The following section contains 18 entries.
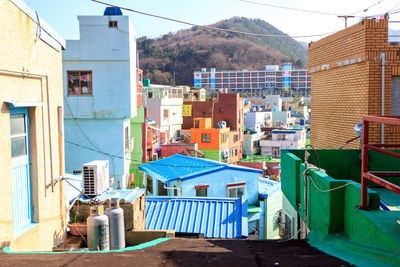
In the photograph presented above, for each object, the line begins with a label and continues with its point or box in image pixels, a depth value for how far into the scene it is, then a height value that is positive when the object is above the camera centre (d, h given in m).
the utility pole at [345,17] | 10.75 +2.49
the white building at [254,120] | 65.28 -2.10
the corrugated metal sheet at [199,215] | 10.41 -3.06
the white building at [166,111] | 43.09 -0.26
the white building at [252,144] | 55.12 -5.11
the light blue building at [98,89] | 18.95 +0.98
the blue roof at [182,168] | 16.74 -2.73
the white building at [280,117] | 73.56 -1.79
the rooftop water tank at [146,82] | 44.91 +3.03
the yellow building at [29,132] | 4.81 -0.32
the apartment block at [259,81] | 137.12 +9.56
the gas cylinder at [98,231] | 5.98 -1.87
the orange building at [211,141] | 42.06 -3.54
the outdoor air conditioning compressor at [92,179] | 7.86 -1.40
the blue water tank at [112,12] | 19.81 +4.96
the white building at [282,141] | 51.88 -4.60
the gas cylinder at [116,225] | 6.32 -1.88
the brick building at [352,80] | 9.11 +0.67
